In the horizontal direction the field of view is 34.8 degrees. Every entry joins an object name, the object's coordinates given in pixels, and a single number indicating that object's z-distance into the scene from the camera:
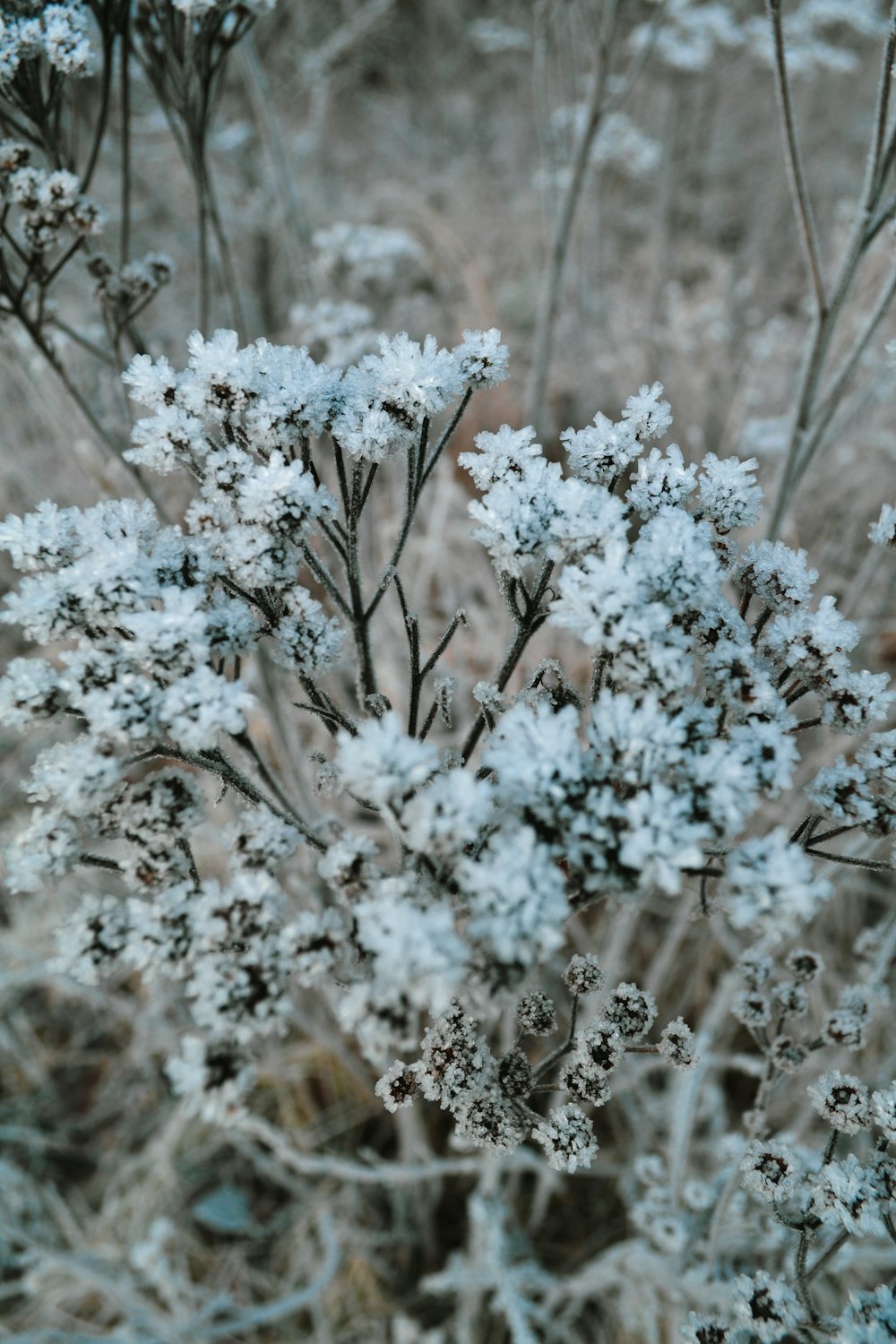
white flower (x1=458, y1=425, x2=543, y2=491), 0.23
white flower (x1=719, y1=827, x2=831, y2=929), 0.20
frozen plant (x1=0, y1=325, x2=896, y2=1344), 0.20
